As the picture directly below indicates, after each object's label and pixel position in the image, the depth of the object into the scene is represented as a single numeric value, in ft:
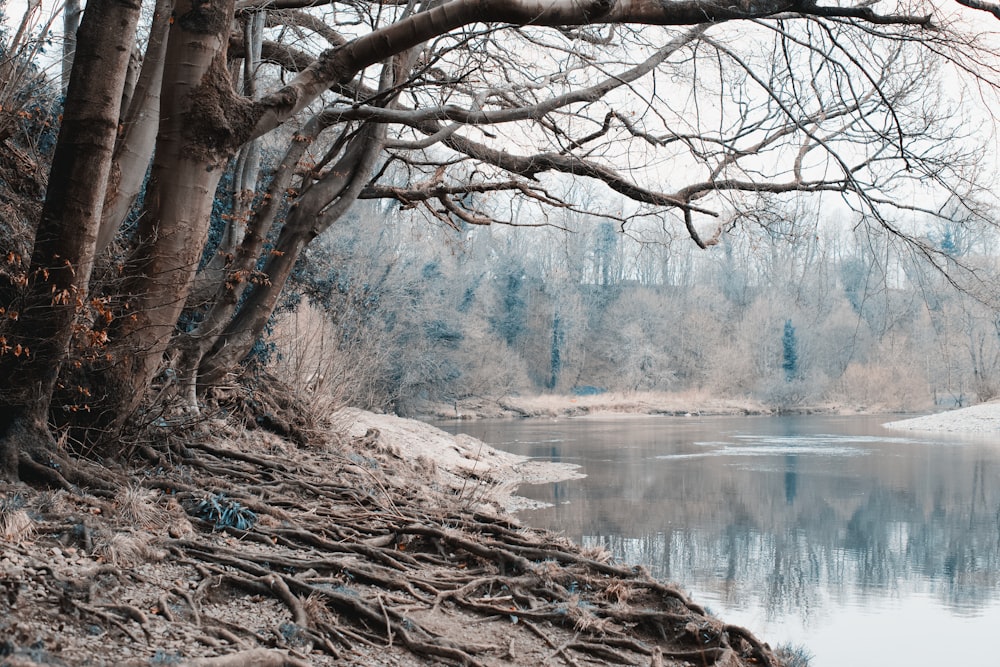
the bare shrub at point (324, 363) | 36.17
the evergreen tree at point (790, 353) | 158.03
